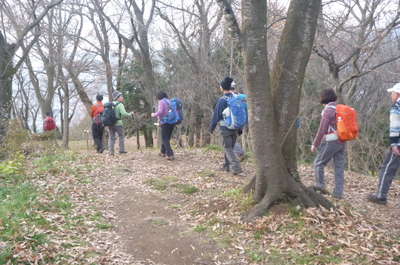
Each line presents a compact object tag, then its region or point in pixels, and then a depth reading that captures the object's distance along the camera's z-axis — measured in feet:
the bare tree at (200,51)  57.06
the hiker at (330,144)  21.62
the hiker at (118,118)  35.88
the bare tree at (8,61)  44.75
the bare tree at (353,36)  31.83
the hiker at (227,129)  26.41
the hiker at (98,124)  39.75
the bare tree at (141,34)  60.59
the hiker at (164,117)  32.48
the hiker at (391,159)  20.31
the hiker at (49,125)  51.35
